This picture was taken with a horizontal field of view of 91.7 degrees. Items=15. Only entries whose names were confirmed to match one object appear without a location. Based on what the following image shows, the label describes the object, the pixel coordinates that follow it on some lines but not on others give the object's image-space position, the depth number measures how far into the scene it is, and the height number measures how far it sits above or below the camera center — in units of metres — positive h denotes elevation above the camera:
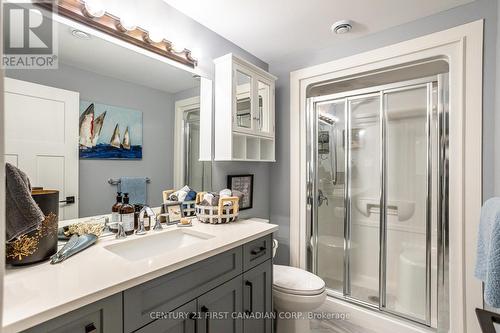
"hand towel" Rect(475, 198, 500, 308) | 0.97 -0.37
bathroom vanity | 0.70 -0.44
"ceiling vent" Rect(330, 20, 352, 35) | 1.75 +1.02
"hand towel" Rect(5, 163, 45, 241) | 0.80 -0.14
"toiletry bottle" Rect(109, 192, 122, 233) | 1.29 -0.27
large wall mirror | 1.05 +0.22
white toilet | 1.60 -0.89
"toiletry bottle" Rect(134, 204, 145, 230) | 1.36 -0.29
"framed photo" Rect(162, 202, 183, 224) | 1.54 -0.30
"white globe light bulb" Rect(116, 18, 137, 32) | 1.31 +0.77
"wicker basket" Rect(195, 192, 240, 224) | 1.63 -0.32
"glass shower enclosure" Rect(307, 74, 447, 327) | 2.06 -0.30
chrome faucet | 1.33 -0.29
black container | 0.87 -0.28
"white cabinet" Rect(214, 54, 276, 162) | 1.78 +0.44
